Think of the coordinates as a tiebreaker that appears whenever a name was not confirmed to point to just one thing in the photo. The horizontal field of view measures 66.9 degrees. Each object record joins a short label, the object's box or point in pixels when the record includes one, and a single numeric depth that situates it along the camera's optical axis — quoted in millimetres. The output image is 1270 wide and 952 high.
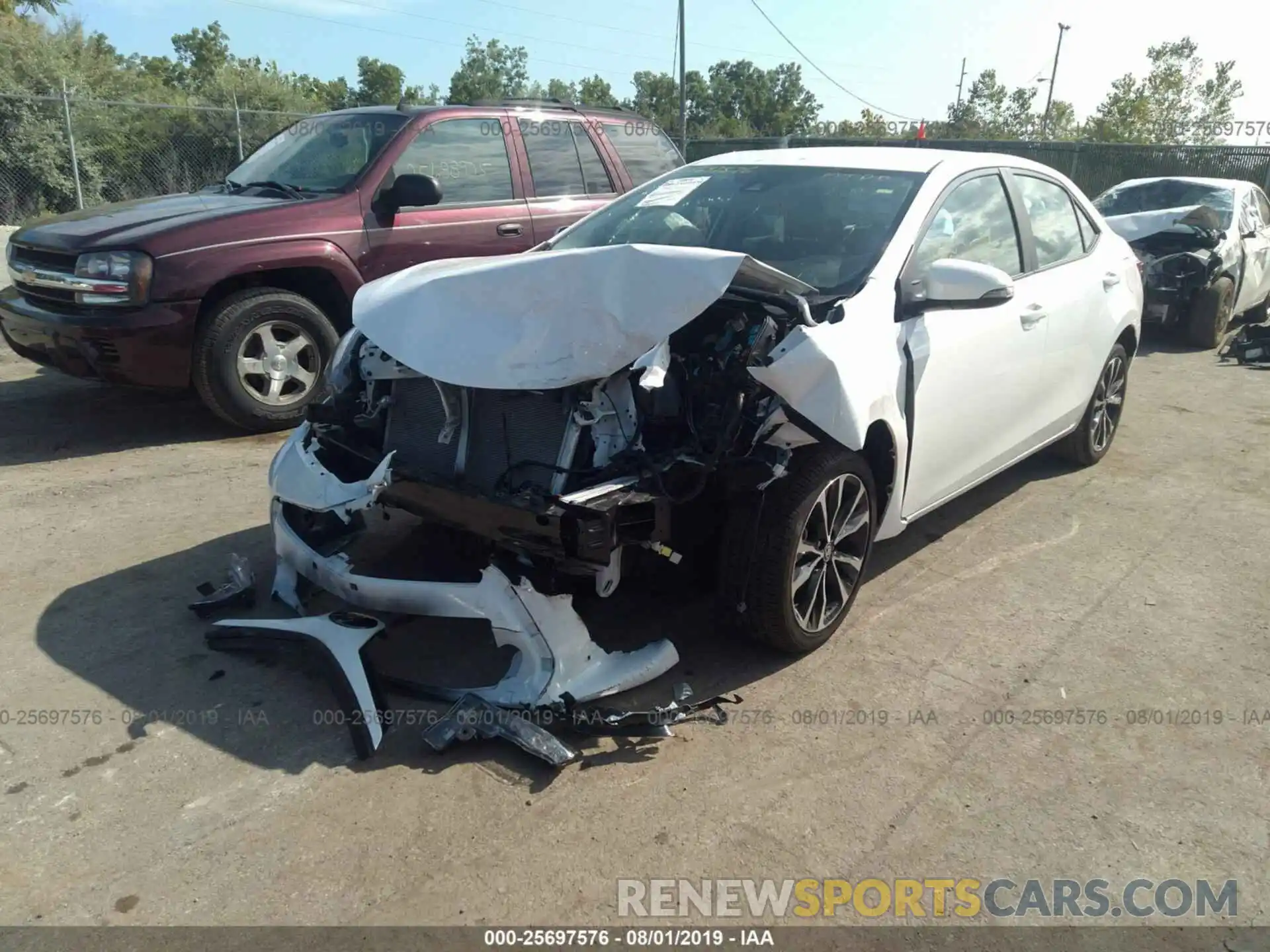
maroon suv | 5523
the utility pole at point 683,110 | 17812
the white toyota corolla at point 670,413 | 3068
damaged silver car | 9898
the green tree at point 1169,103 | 33938
